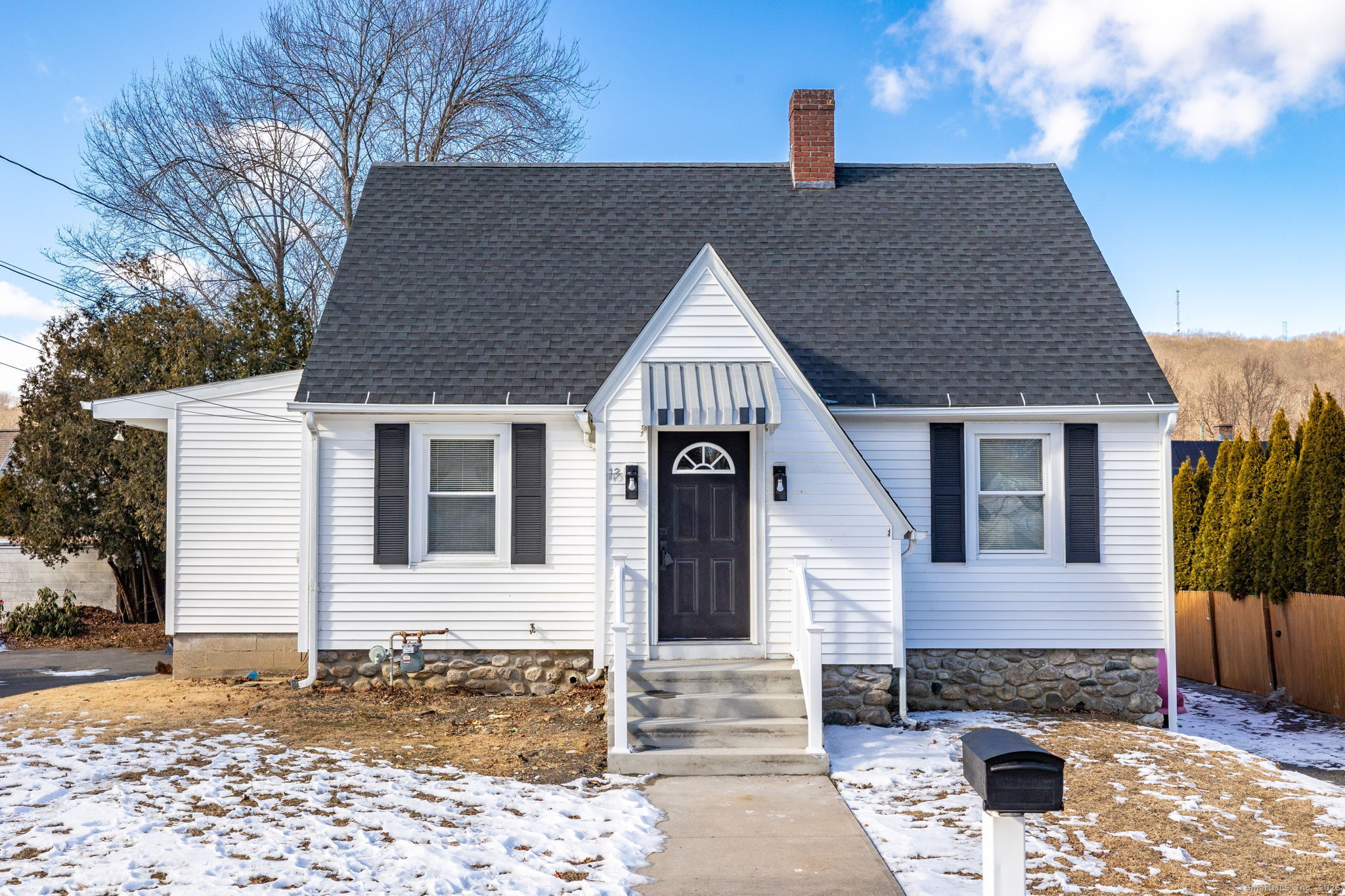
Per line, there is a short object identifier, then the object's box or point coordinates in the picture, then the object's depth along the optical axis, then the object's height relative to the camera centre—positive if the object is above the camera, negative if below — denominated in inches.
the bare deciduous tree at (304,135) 832.9 +341.5
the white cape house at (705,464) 366.9 +20.8
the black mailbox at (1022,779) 151.6 -41.1
